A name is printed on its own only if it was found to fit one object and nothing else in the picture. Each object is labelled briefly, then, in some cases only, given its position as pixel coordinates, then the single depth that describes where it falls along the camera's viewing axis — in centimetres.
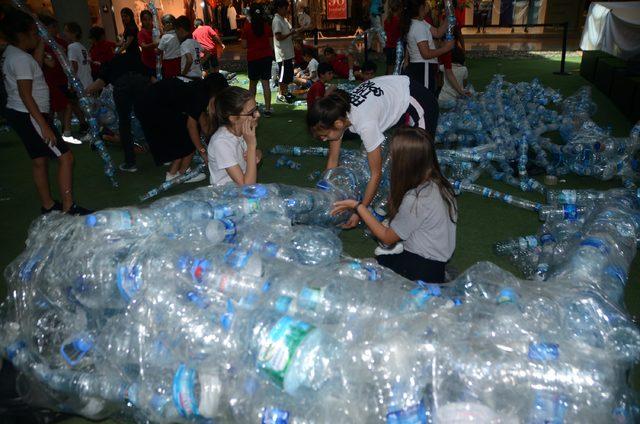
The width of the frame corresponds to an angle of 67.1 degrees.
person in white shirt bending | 334
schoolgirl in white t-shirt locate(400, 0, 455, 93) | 607
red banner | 2241
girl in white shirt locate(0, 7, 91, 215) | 420
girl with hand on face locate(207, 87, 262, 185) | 358
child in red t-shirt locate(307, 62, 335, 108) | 763
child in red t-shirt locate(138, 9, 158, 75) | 825
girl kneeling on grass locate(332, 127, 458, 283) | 271
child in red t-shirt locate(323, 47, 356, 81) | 1163
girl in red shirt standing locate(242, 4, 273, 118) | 838
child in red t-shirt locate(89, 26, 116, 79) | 768
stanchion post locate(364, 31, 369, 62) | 1269
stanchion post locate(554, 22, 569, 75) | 1076
